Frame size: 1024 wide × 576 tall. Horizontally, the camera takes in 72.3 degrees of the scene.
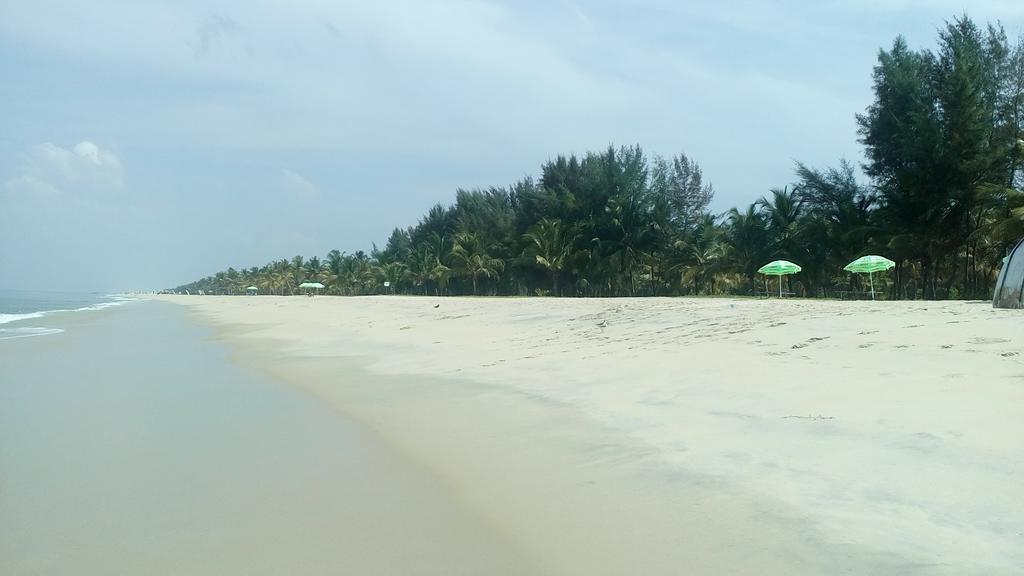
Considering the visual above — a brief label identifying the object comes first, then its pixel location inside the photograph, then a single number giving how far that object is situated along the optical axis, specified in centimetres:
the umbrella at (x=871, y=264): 2941
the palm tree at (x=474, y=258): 5973
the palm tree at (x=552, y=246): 5066
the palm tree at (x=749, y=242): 4241
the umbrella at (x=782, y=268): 3372
